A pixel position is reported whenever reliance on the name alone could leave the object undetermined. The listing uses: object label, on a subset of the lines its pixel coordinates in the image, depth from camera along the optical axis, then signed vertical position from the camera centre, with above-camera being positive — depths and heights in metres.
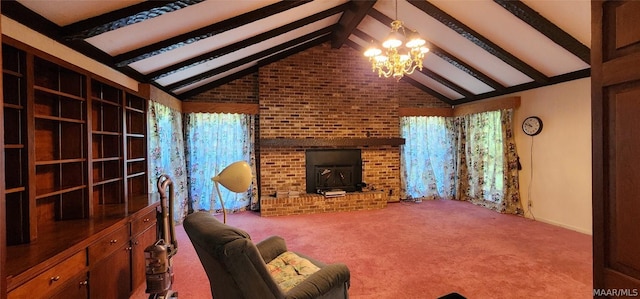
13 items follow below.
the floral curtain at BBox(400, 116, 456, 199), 6.49 -0.25
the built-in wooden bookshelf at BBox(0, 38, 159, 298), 1.71 -0.27
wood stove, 5.86 -0.43
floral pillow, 1.94 -0.84
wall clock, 4.83 +0.31
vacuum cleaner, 1.85 -0.66
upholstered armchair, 1.54 -0.68
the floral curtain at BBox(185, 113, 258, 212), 5.43 -0.03
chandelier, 3.12 +1.06
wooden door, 0.88 -0.01
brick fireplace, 5.64 +0.57
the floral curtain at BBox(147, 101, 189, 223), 3.99 +0.00
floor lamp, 1.94 -0.18
